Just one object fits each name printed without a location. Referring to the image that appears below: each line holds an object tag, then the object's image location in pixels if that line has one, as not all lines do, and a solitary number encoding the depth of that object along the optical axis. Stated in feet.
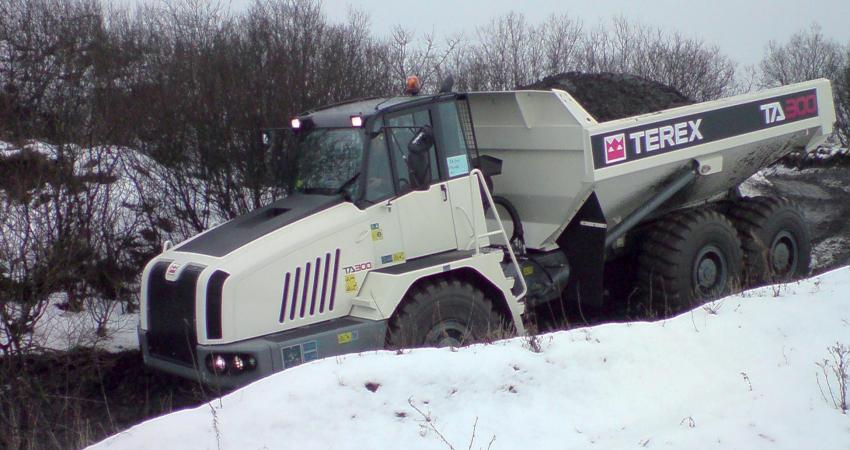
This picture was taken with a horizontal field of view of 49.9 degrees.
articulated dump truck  22.31
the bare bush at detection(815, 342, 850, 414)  16.31
